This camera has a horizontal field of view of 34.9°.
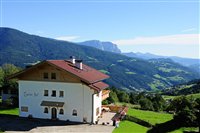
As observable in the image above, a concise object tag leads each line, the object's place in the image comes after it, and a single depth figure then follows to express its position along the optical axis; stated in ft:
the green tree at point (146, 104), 193.45
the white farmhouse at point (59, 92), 128.47
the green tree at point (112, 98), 185.46
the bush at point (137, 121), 131.74
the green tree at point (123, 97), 214.12
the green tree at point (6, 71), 190.21
